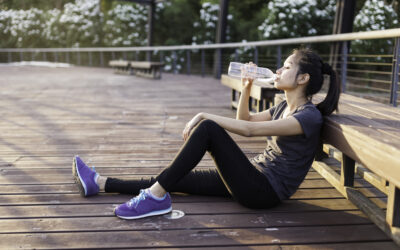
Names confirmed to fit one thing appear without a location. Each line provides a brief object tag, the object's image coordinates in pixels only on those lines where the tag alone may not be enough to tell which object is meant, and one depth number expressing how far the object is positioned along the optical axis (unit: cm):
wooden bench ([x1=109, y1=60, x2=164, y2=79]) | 1073
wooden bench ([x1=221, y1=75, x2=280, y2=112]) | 366
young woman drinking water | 201
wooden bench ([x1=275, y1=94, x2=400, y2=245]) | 162
